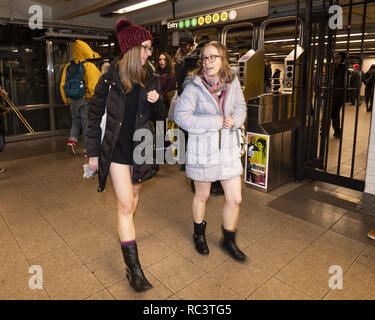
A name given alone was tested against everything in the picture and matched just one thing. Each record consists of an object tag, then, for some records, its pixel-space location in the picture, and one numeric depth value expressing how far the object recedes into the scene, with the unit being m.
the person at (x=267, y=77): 10.19
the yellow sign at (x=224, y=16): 4.28
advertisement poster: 3.71
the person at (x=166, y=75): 4.56
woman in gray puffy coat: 2.11
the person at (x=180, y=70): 3.17
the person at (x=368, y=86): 11.85
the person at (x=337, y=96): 6.15
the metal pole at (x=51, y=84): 7.29
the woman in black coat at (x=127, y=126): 1.88
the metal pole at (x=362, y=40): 2.93
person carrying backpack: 4.94
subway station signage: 4.00
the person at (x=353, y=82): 10.91
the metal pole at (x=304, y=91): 3.70
